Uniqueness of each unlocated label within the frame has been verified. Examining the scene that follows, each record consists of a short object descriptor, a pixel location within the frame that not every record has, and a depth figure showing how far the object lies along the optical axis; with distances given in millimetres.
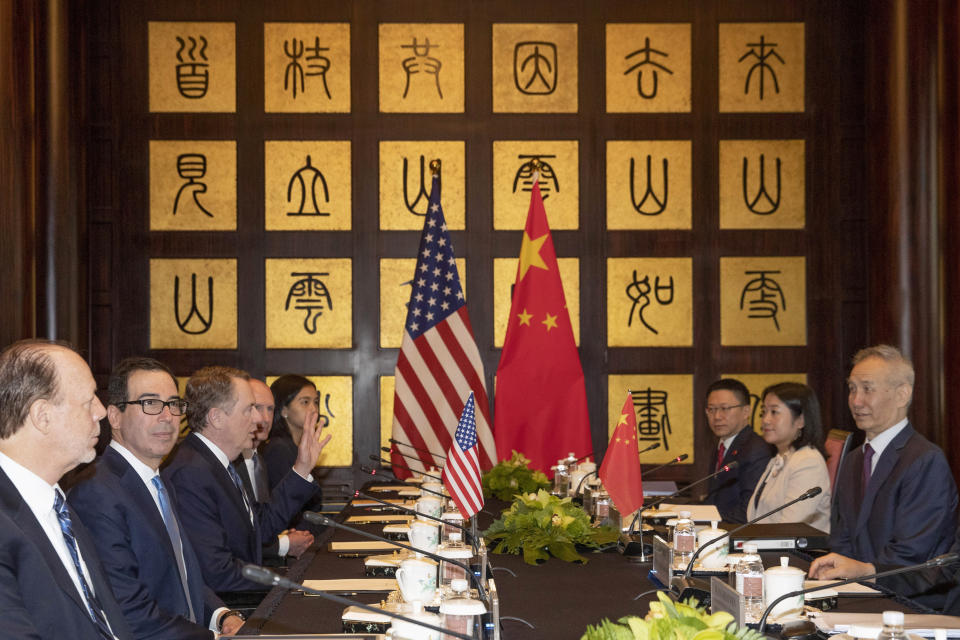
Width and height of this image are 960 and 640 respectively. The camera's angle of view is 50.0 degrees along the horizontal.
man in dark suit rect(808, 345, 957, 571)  3178
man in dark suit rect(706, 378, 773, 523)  4918
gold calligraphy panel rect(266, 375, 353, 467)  6465
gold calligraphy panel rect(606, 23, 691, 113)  6508
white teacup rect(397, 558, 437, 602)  2338
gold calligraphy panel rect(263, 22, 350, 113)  6434
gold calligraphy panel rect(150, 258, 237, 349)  6434
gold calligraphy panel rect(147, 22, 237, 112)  6418
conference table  2301
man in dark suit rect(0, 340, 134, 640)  2000
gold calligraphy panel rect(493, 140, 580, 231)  6512
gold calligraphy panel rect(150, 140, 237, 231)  6410
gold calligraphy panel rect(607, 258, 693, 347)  6543
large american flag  5883
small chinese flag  3363
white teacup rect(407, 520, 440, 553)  2986
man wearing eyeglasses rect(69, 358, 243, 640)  2682
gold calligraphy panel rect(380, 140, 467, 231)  6477
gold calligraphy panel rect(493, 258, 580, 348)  6531
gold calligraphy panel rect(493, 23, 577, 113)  6484
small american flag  3375
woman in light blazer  4223
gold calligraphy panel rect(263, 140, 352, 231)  6457
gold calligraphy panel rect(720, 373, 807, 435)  6551
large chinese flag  6066
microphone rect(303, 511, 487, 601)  2089
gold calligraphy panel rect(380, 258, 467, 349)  6480
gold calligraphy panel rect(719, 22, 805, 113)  6539
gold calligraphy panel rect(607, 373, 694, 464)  6531
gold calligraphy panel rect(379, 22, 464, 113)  6449
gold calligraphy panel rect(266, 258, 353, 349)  6465
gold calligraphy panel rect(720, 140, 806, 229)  6535
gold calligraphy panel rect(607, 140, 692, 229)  6523
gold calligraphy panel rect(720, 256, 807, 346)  6555
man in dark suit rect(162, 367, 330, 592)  3490
